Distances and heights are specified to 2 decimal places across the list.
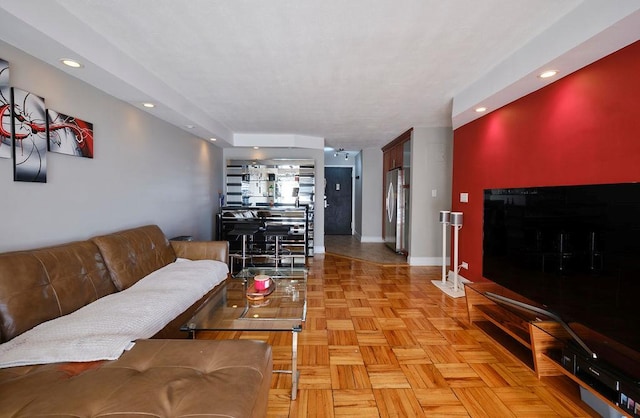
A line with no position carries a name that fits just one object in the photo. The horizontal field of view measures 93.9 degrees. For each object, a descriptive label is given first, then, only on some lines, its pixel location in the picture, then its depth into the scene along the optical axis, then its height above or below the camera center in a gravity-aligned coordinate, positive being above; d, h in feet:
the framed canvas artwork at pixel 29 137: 6.21 +1.37
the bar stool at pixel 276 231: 14.98 -1.50
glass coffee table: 6.01 -2.55
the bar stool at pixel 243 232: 14.74 -1.52
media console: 4.74 -2.89
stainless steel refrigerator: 19.19 -0.58
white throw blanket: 4.52 -2.25
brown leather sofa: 3.43 -2.34
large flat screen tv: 4.95 -1.00
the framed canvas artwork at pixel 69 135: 7.12 +1.67
